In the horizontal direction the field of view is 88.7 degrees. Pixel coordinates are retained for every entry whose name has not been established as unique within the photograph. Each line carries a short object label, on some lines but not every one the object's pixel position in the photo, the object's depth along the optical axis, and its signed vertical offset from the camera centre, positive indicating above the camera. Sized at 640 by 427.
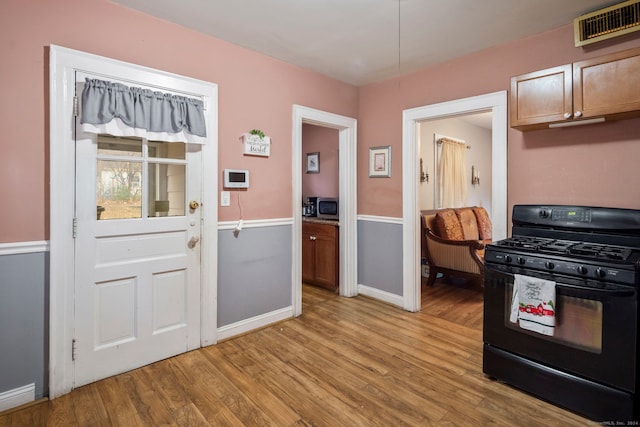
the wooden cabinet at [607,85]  1.99 +0.81
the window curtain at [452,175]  5.23 +0.62
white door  2.13 -0.29
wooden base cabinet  4.05 -0.55
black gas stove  1.71 -0.58
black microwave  4.37 +0.05
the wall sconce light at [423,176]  4.99 +0.55
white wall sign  2.88 +0.60
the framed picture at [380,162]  3.66 +0.57
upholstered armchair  3.98 -0.42
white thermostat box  2.77 +0.29
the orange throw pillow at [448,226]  4.34 -0.19
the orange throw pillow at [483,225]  5.13 -0.21
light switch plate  2.77 +0.12
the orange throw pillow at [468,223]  4.72 -0.16
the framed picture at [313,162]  5.05 +0.77
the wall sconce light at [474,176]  5.98 +0.66
